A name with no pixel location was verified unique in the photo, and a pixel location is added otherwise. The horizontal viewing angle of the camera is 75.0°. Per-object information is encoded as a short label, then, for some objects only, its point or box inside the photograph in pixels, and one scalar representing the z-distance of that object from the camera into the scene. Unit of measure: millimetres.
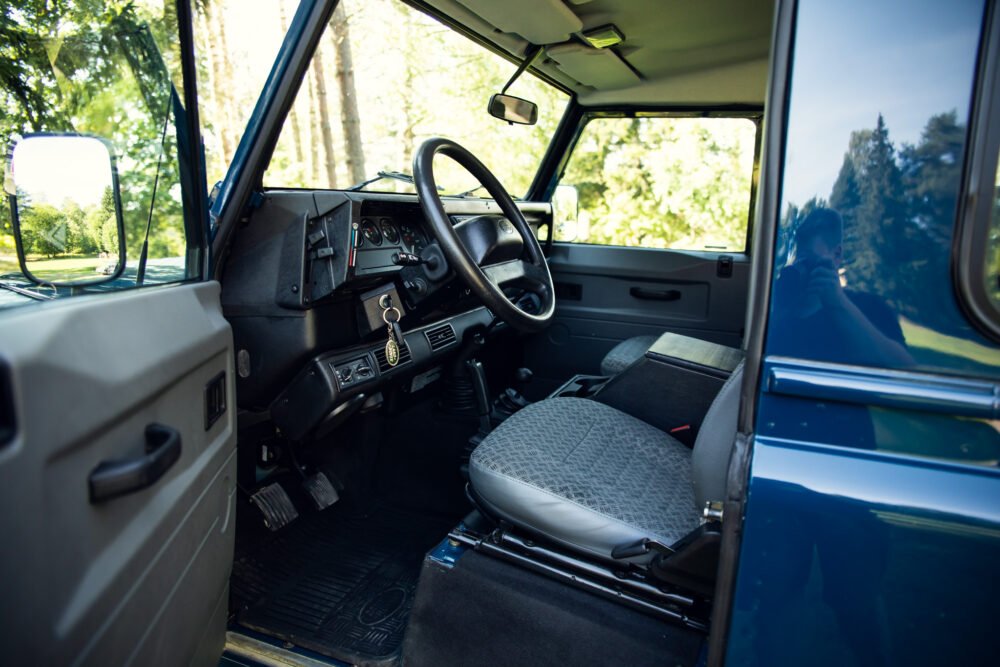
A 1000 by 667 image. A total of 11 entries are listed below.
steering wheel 1629
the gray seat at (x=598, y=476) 1296
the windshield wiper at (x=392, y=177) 2162
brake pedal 2293
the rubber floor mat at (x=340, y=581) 1814
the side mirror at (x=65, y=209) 988
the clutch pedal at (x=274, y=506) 2145
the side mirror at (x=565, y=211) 3568
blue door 829
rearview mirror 2887
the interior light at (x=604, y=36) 2393
